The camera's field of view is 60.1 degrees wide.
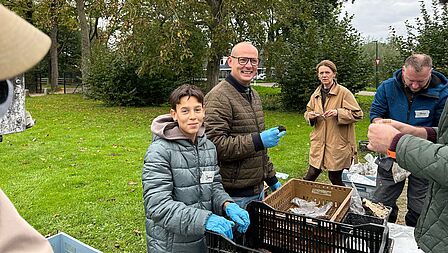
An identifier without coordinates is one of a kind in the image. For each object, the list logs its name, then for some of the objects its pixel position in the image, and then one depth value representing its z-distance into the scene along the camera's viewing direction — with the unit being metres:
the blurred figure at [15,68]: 0.77
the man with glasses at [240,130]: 2.64
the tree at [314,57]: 12.27
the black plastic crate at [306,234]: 1.94
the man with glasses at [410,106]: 3.30
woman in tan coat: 4.55
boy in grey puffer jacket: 1.97
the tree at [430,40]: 9.79
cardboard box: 2.64
